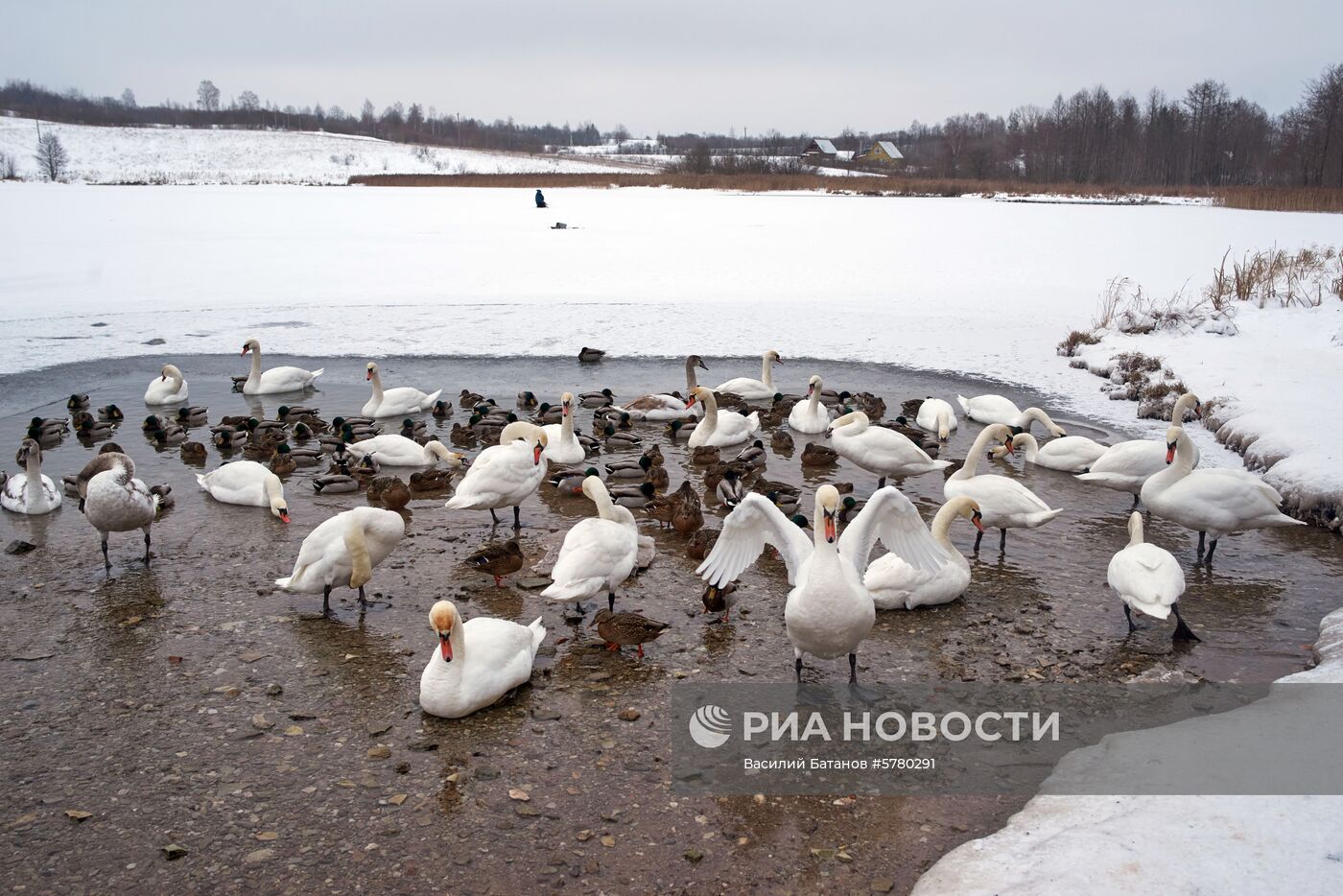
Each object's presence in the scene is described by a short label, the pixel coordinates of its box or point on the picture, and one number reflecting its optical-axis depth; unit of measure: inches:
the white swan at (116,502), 292.5
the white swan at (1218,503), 297.6
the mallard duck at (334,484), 382.9
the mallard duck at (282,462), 408.8
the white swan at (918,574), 253.6
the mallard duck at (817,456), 426.3
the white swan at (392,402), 504.7
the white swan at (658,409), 503.8
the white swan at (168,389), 527.2
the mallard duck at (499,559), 282.2
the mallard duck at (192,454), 431.8
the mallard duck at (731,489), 361.4
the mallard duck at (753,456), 419.2
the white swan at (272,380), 561.6
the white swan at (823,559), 213.5
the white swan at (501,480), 332.5
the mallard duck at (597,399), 522.9
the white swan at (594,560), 255.6
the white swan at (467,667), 212.7
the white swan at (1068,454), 399.5
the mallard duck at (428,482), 388.5
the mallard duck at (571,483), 394.6
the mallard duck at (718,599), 260.8
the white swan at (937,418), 455.8
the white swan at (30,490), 349.7
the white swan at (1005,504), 308.8
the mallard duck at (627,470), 403.2
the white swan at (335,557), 267.3
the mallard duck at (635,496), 367.2
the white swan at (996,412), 459.2
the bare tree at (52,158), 2694.4
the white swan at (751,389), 540.0
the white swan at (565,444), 420.2
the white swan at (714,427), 447.5
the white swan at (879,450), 373.7
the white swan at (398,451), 419.5
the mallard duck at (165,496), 364.5
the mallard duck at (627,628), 241.0
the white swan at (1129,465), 350.0
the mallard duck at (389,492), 363.9
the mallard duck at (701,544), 306.2
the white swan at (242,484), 363.3
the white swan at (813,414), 474.3
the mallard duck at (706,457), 434.6
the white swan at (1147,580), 241.6
